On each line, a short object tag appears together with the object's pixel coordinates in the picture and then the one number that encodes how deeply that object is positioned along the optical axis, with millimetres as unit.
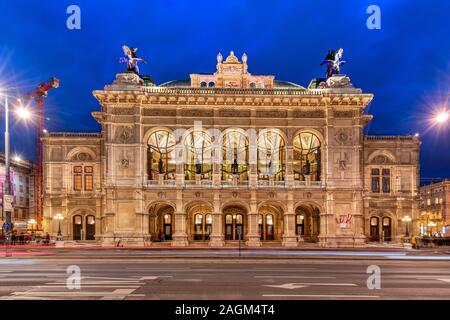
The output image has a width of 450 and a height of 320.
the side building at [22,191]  73000
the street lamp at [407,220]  51469
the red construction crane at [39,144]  76012
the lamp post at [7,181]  31178
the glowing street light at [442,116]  24328
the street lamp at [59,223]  48081
